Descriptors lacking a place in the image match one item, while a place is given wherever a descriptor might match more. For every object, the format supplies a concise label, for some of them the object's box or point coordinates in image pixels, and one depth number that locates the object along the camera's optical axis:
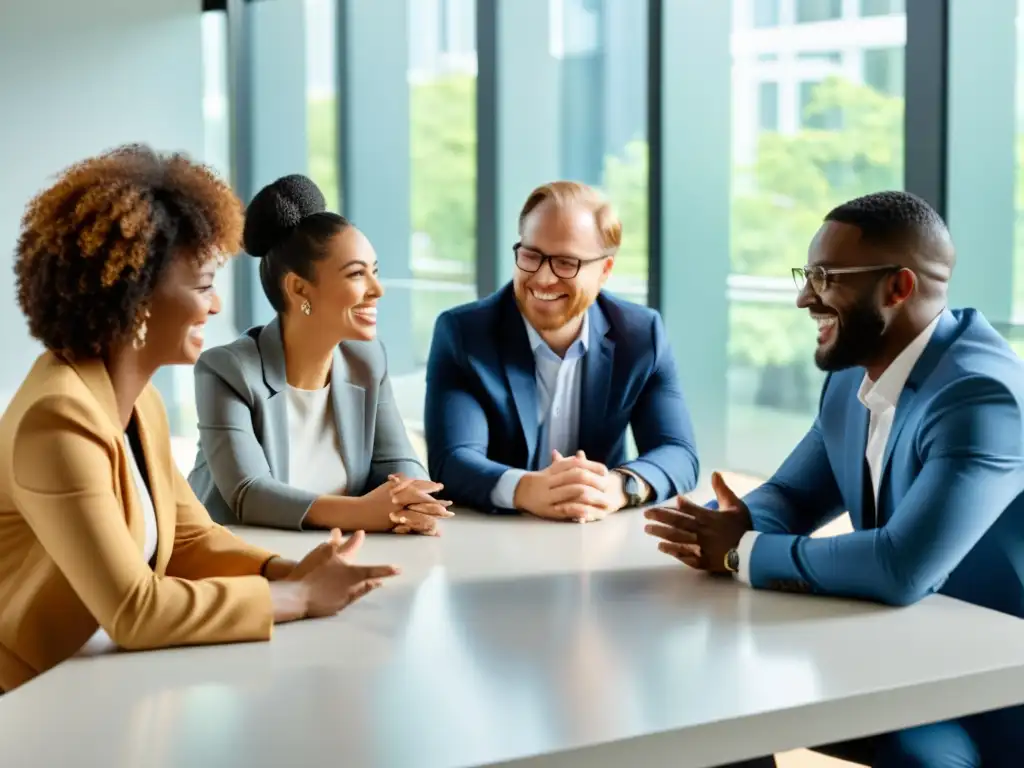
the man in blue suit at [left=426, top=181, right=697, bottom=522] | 2.76
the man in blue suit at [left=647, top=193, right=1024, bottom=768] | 1.82
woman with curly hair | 1.60
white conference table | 1.32
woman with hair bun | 2.51
